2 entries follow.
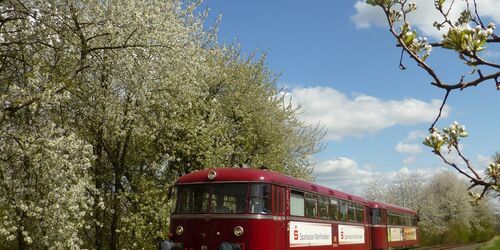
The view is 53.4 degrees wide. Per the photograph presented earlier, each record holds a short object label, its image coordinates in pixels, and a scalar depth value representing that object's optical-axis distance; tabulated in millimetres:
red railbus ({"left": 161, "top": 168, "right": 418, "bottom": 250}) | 13812
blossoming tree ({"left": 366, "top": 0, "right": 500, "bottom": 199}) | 2555
